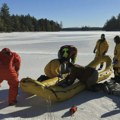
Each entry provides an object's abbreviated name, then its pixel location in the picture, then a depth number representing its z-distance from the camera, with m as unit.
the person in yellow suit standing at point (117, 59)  3.79
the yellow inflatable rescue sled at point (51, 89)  2.90
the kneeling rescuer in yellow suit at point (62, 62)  3.67
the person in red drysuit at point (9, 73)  2.96
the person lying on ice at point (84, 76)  3.36
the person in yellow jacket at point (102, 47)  5.12
